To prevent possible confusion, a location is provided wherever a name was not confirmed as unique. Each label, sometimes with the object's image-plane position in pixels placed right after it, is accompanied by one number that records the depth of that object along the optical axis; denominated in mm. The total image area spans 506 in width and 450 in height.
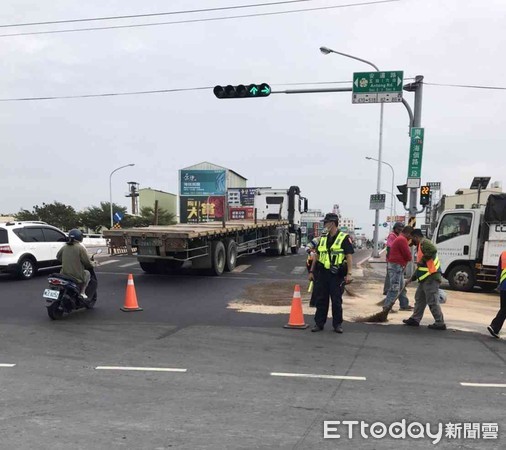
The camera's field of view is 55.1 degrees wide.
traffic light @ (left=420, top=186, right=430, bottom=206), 15828
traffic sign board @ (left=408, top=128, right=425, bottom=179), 15117
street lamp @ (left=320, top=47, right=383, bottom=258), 26719
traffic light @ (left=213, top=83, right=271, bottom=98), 14477
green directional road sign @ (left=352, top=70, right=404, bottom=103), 14836
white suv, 12938
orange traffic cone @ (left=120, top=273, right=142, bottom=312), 9359
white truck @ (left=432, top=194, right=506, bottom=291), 13094
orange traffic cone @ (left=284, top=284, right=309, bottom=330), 7914
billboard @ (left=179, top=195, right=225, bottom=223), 60106
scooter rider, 8789
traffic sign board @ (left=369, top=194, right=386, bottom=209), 28109
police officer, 7555
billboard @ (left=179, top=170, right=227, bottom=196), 71750
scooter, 8383
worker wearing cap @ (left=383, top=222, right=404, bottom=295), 10144
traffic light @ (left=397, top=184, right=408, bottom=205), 16656
